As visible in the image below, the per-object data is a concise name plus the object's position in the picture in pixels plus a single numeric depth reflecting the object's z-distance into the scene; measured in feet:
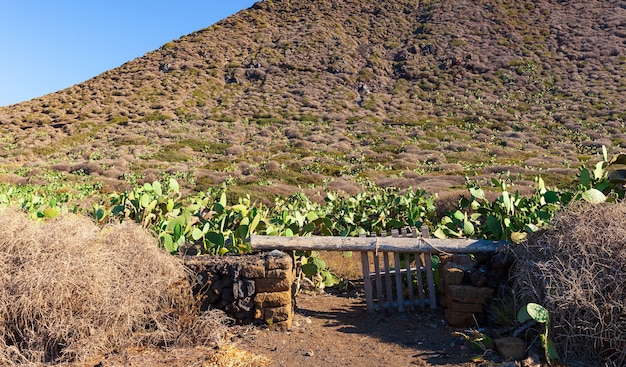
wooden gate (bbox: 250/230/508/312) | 17.94
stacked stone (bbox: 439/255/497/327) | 16.65
